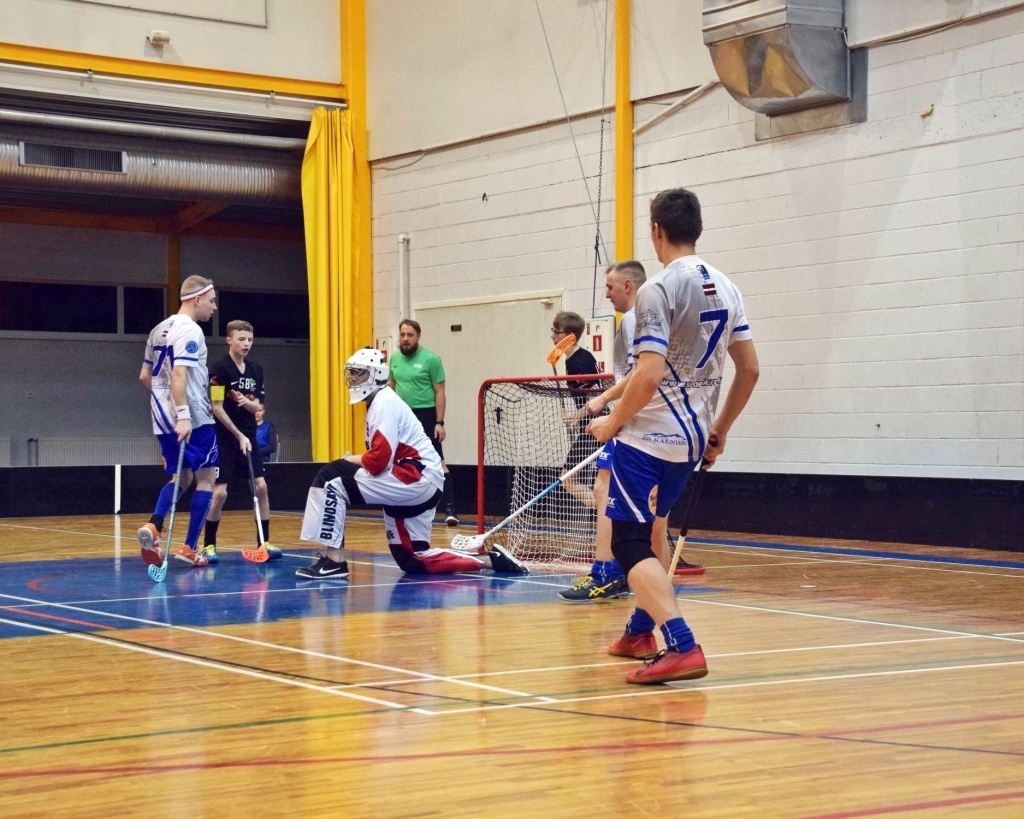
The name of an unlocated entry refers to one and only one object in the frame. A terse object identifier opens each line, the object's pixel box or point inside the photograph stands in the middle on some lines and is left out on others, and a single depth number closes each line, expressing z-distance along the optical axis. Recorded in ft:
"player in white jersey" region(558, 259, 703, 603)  20.77
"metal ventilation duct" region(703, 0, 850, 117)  30.19
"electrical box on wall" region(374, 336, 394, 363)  45.50
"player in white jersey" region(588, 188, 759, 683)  13.78
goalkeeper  23.72
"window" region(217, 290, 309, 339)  60.44
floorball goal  28.58
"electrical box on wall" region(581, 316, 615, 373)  37.37
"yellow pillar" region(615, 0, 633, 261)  37.27
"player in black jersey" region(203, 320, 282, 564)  27.30
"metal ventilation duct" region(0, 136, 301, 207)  42.14
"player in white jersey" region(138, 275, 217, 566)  25.07
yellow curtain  45.75
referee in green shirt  37.09
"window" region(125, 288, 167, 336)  58.90
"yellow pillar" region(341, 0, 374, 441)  46.21
